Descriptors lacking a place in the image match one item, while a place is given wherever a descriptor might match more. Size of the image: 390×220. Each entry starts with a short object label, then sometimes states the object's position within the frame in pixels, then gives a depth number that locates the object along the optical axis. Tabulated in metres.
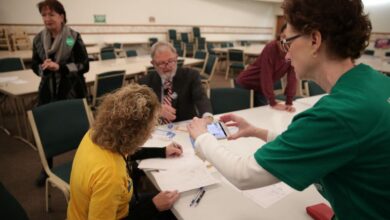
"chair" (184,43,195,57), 9.12
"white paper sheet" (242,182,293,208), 1.17
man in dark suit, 2.25
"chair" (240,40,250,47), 11.72
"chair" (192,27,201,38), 10.92
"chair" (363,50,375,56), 7.57
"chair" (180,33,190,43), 10.59
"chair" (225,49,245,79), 6.82
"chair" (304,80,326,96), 3.19
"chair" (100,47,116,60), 5.57
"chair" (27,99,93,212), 1.79
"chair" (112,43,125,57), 8.04
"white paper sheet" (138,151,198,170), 1.42
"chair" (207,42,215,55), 8.48
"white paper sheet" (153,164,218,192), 1.25
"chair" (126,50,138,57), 6.28
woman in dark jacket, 2.48
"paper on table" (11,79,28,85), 3.32
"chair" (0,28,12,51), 6.64
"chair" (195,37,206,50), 10.07
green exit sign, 8.62
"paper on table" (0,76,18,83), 3.39
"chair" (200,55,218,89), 5.13
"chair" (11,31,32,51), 6.76
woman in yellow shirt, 1.10
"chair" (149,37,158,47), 9.88
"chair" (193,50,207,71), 5.85
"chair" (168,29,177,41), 10.34
